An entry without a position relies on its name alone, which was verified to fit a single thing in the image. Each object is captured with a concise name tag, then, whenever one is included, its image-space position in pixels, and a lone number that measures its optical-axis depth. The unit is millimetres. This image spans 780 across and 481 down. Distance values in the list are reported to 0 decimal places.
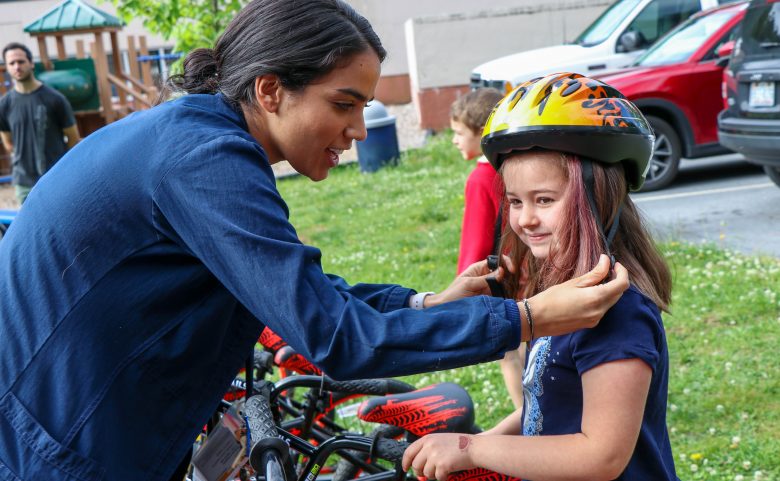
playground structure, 15922
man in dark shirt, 9844
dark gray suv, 8516
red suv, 10641
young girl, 2047
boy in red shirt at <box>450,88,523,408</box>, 4531
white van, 12500
